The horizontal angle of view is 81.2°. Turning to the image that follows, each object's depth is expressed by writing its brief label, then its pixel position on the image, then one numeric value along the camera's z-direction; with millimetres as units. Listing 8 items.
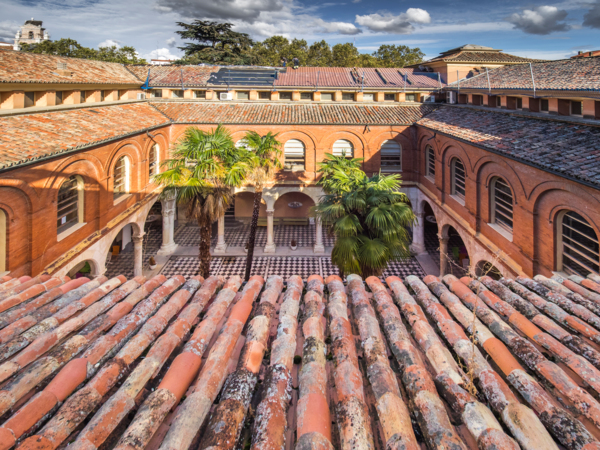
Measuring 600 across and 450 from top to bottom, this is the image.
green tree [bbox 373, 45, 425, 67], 49094
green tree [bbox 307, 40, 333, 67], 47406
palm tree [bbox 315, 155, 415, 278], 9758
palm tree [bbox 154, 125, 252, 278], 10898
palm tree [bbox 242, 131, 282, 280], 12726
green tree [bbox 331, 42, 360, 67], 44662
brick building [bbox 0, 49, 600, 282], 8625
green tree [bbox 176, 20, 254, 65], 34406
